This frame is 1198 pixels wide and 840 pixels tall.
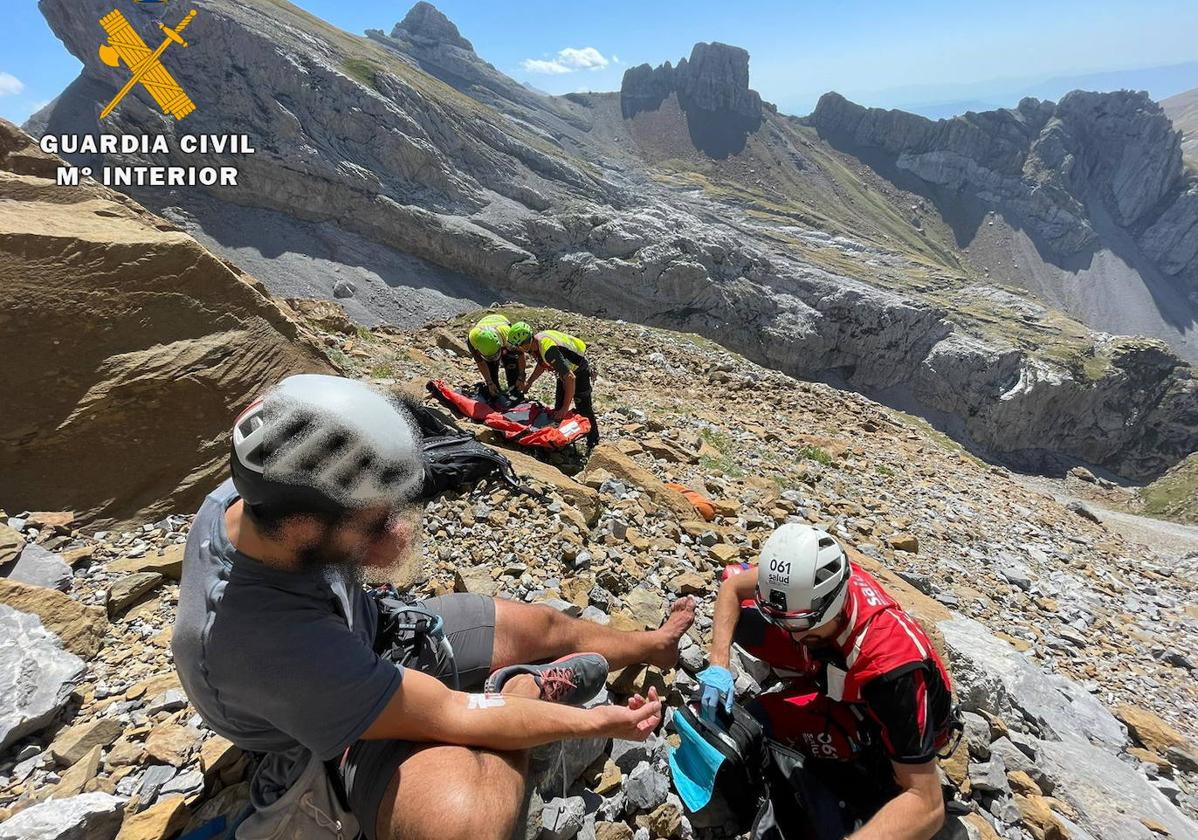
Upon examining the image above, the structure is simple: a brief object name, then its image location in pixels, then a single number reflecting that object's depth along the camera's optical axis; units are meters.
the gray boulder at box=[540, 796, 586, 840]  3.07
